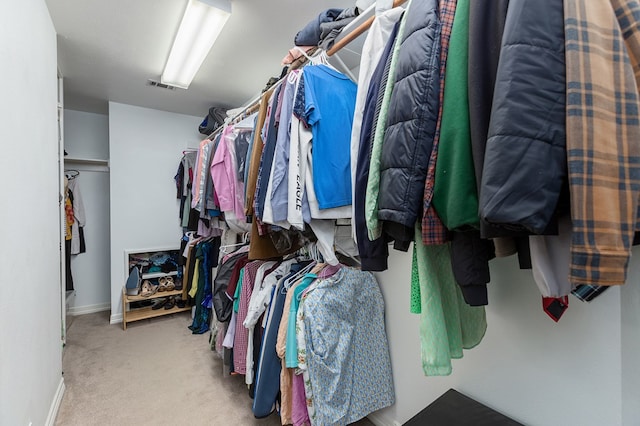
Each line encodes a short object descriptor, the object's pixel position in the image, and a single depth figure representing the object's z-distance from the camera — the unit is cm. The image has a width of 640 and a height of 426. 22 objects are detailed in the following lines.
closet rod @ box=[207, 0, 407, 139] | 107
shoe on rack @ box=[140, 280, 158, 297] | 316
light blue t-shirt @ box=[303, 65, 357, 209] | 121
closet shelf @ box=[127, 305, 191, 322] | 312
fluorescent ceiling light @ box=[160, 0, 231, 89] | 169
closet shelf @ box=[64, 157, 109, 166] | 321
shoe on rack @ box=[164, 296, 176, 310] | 335
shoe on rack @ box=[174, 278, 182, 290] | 338
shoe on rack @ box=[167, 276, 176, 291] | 330
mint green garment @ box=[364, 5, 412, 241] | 75
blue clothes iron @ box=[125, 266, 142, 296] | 308
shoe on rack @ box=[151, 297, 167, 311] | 329
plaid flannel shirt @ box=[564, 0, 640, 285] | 43
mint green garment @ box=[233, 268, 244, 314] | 192
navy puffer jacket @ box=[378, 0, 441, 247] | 63
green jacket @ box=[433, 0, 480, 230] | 58
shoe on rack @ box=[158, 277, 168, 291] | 327
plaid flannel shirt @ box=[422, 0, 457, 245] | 63
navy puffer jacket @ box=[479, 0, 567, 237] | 45
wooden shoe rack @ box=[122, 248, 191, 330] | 306
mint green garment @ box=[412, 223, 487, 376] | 73
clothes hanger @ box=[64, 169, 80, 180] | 339
